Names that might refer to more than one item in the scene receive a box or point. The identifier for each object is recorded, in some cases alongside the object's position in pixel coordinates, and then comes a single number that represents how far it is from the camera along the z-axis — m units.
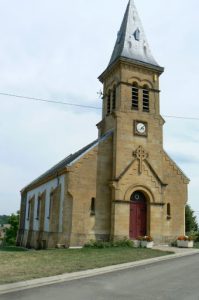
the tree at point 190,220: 45.89
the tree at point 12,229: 59.57
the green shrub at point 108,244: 21.74
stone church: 23.38
